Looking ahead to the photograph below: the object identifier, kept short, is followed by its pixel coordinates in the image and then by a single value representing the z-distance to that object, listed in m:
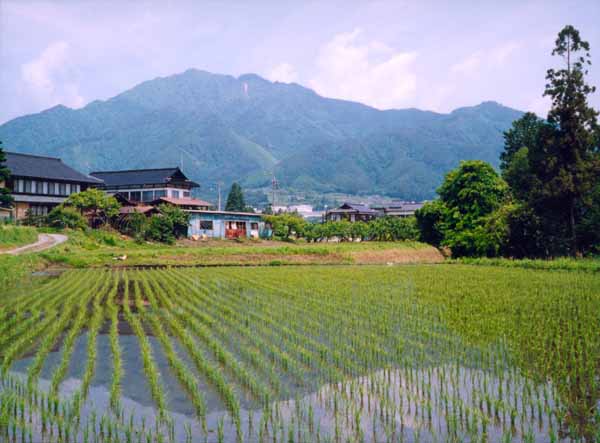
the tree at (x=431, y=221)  40.12
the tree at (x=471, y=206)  35.16
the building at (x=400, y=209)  78.56
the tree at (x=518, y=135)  48.22
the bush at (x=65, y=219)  37.38
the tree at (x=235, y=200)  77.25
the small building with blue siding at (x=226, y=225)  44.88
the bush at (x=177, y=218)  40.69
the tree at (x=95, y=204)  39.50
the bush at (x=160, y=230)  38.94
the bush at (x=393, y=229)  49.22
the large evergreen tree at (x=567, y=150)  27.83
